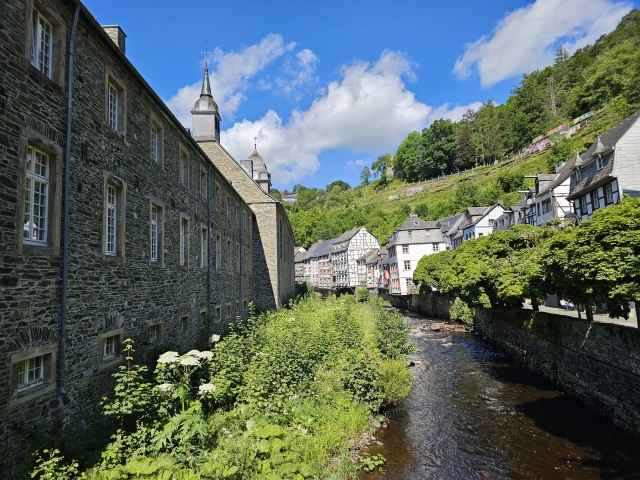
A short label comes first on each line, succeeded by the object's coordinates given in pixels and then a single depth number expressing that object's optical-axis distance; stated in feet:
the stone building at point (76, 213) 18.83
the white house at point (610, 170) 77.20
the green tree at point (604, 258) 32.96
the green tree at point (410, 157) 370.73
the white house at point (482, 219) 163.22
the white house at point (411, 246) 182.60
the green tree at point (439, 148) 341.00
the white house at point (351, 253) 242.58
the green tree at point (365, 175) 478.59
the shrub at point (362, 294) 208.74
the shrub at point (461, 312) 107.04
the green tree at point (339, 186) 546.18
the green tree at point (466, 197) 249.96
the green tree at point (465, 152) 319.88
